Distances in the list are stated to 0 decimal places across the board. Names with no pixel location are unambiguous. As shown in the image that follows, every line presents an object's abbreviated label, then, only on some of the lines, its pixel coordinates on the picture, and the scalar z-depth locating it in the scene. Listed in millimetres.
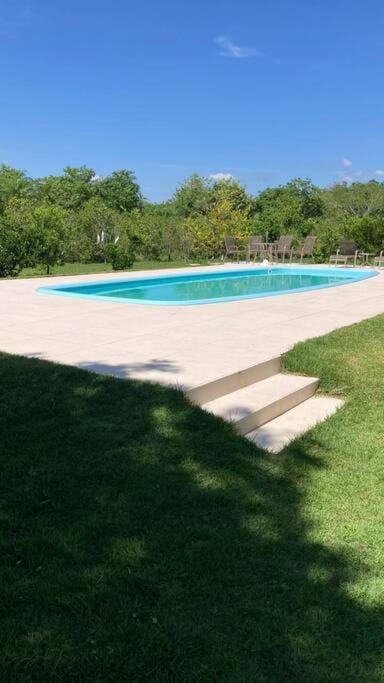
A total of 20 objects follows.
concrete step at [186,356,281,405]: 3596
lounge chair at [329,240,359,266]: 16219
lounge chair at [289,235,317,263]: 17125
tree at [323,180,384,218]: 41156
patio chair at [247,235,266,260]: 17766
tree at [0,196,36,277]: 12297
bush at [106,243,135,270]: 14500
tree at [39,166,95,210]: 37619
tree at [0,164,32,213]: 38781
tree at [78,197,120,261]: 18750
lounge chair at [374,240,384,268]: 15508
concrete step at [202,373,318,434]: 3441
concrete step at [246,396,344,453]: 3285
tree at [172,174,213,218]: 37875
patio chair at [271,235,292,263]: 17391
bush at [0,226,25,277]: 12234
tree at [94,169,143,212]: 40469
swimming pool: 10062
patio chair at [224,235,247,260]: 17828
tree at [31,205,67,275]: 13266
